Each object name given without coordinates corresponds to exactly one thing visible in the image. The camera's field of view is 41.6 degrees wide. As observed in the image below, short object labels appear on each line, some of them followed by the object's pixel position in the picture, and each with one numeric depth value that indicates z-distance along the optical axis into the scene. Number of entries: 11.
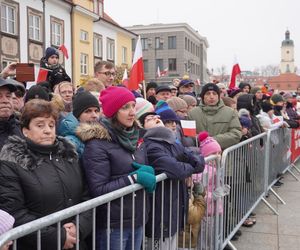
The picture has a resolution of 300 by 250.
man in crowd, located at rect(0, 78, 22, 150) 3.06
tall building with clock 136.75
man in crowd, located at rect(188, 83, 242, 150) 5.13
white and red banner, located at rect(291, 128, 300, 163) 9.49
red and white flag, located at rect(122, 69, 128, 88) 8.39
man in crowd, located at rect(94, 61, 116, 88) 5.75
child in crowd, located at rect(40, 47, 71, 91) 6.68
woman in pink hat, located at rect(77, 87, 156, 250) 2.82
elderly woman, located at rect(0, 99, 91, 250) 2.33
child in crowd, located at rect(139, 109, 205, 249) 3.22
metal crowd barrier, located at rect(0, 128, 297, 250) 2.37
